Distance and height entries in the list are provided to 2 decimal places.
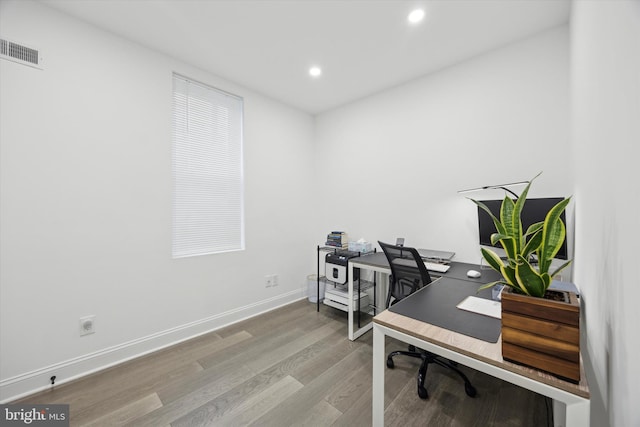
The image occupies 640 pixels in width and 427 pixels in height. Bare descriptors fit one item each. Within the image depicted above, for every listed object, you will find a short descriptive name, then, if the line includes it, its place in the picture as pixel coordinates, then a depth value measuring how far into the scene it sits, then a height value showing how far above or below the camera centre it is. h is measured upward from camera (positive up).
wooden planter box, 0.74 -0.39
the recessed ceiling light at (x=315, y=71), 2.68 +1.57
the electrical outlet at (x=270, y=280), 3.28 -0.95
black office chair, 1.78 -0.60
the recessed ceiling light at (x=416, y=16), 1.90 +1.57
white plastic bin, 3.56 -1.14
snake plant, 0.84 -0.14
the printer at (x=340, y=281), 2.96 -0.87
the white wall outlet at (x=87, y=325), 1.98 -0.95
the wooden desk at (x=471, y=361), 0.74 -0.56
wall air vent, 1.70 +1.12
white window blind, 2.57 +0.46
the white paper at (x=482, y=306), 1.25 -0.51
